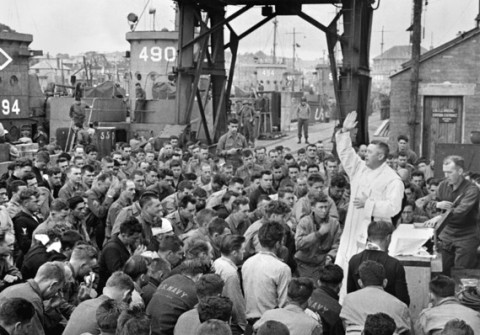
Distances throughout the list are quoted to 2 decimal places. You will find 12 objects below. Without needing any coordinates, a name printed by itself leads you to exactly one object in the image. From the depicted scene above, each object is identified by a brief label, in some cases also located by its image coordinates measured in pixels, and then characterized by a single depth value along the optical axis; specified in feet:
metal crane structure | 70.54
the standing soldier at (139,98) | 95.91
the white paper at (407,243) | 27.45
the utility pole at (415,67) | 77.77
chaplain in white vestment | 28.81
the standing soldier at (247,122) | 96.37
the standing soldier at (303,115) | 99.60
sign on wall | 78.74
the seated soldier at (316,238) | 32.37
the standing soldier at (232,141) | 63.67
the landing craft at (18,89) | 95.81
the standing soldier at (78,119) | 77.92
